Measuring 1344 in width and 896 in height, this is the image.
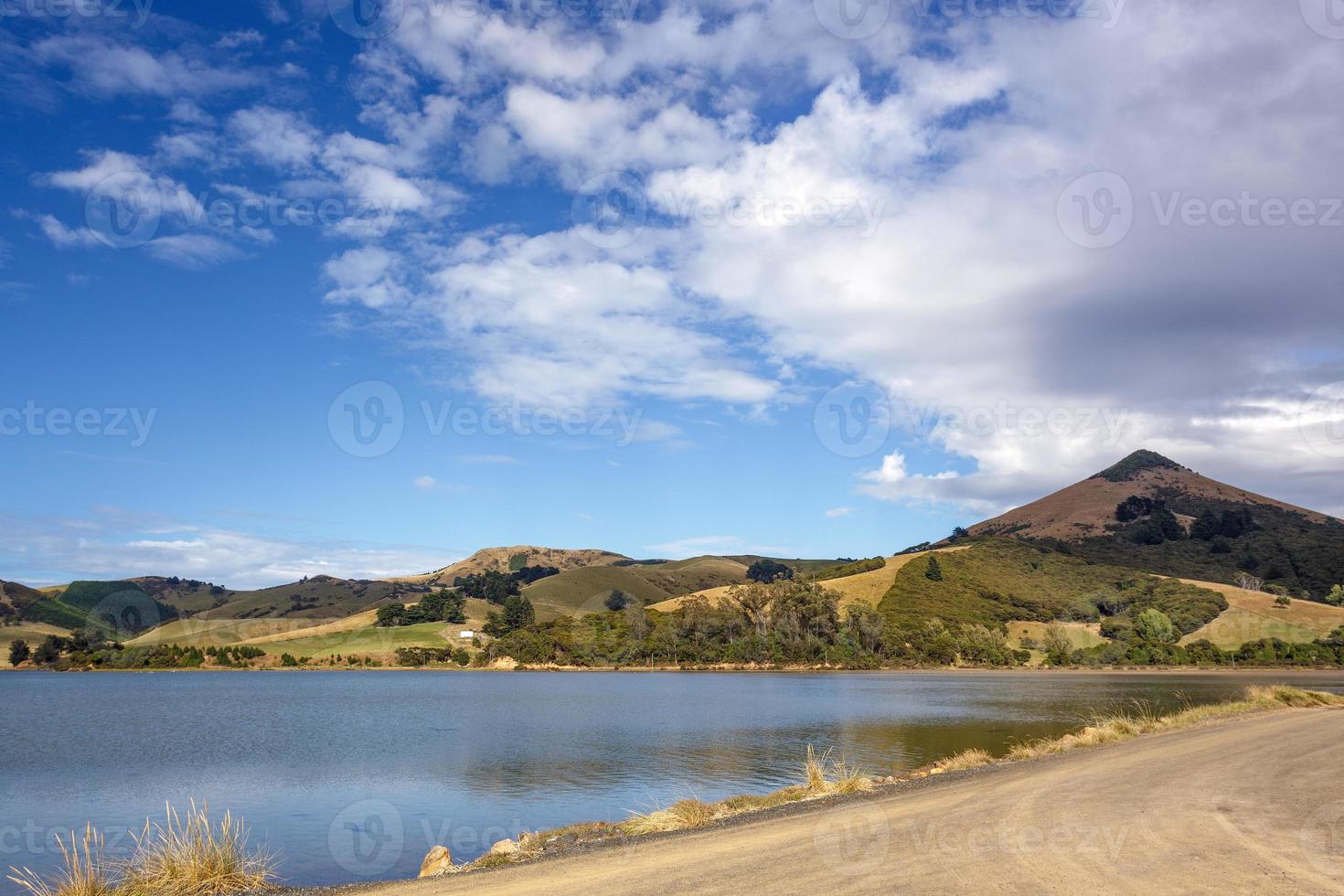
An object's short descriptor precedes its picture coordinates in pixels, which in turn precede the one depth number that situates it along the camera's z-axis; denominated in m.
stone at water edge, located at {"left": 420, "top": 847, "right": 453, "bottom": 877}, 16.52
